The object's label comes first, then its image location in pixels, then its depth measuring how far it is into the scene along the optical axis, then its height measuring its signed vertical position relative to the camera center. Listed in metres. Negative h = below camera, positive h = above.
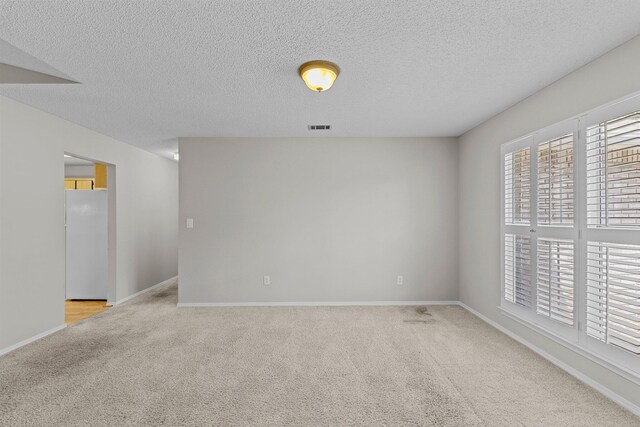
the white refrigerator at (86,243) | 5.29 -0.47
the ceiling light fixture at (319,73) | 2.58 +1.08
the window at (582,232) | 2.26 -0.16
